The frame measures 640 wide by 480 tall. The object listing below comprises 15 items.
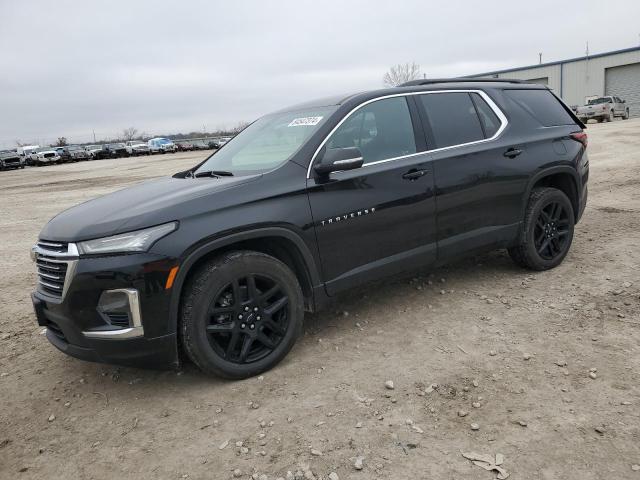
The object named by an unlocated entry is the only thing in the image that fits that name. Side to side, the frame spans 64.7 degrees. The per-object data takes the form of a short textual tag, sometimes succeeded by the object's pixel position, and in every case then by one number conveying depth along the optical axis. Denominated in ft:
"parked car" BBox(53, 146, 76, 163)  156.04
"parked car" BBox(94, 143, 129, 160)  163.18
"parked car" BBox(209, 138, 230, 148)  172.81
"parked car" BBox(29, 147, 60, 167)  144.87
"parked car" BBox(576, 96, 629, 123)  111.45
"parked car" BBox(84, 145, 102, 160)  162.50
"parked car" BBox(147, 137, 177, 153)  164.76
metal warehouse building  142.00
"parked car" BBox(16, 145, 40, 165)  144.87
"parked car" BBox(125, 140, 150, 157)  165.48
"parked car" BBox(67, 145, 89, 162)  159.74
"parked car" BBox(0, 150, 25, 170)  130.22
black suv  9.59
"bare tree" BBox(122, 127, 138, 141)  377.81
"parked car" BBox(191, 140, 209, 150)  181.92
